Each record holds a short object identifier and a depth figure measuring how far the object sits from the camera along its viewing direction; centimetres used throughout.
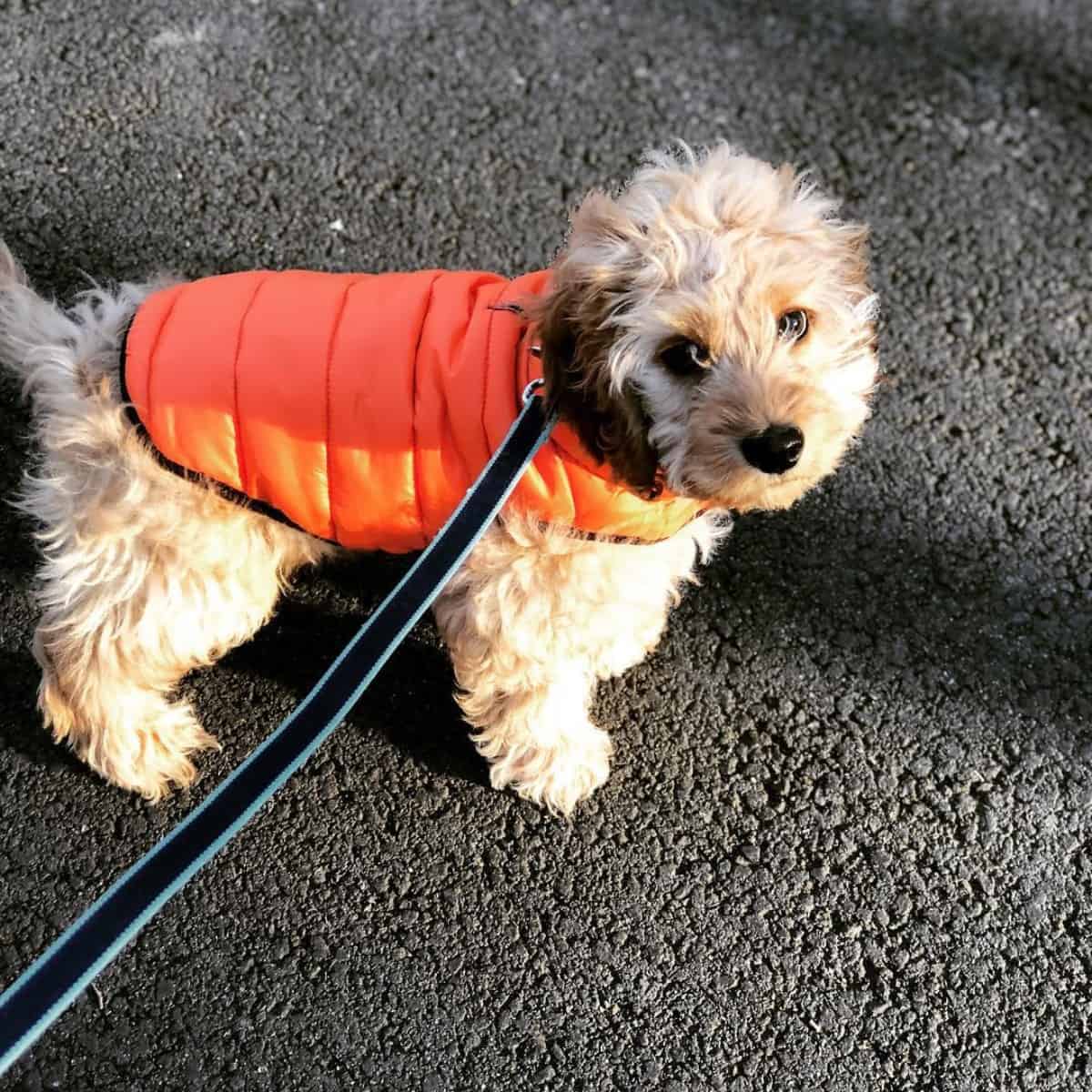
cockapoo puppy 52
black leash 42
